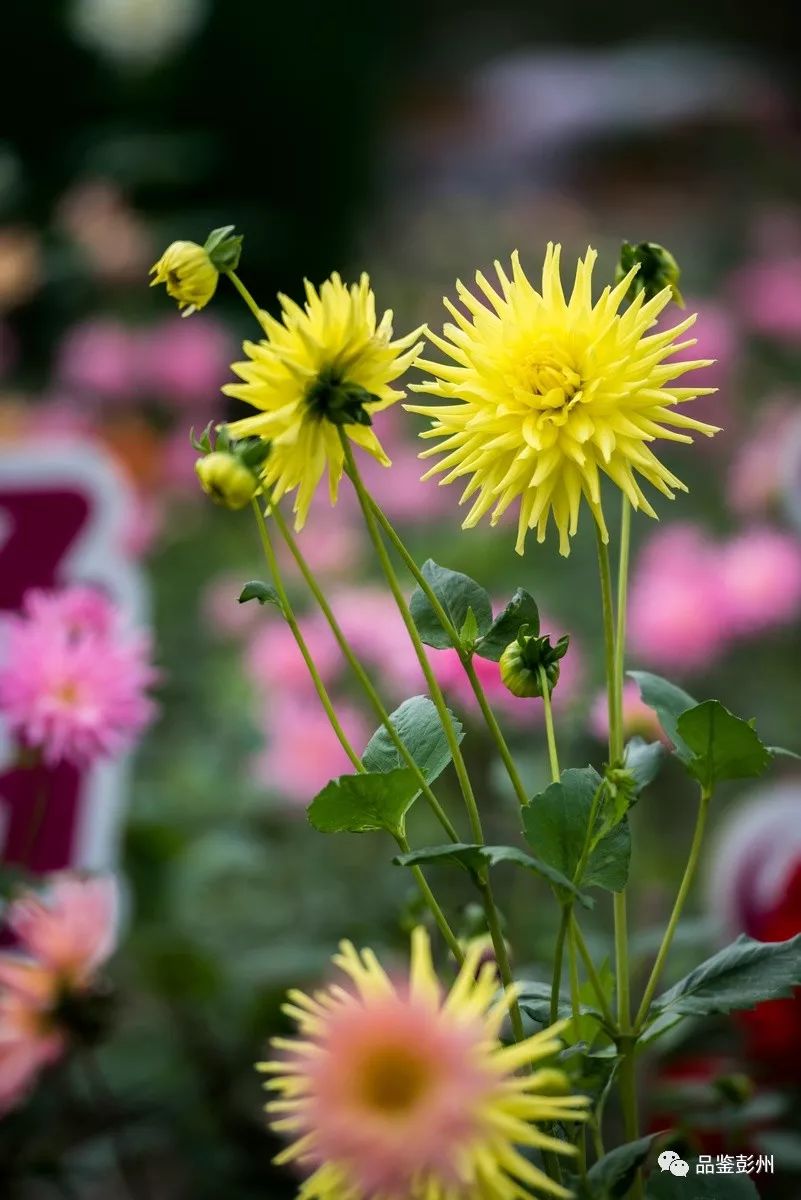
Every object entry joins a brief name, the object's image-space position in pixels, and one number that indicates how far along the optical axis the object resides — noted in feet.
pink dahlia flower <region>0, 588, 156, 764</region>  9.07
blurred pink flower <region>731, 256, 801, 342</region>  18.73
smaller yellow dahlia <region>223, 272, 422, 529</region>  8.02
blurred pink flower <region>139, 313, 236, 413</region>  17.25
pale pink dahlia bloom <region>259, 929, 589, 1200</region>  7.79
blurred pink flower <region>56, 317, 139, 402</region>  17.38
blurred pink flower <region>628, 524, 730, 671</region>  12.18
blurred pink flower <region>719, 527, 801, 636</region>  12.47
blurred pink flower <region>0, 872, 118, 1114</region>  9.18
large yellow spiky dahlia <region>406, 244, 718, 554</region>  8.11
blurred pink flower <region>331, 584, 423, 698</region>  10.68
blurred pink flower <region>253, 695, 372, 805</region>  11.22
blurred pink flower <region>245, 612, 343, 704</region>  12.12
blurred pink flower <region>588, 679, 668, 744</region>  9.07
